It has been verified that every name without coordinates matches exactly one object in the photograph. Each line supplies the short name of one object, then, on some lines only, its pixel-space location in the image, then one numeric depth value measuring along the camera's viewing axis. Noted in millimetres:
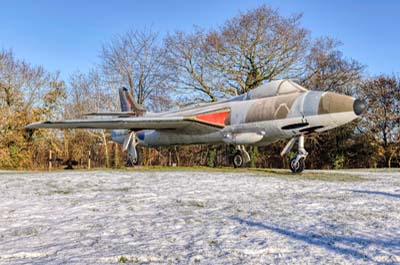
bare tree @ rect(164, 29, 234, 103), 23297
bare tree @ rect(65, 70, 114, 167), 28139
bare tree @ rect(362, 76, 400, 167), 21953
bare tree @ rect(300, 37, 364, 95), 23672
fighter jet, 9875
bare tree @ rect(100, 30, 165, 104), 30000
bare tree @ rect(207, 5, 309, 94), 22484
